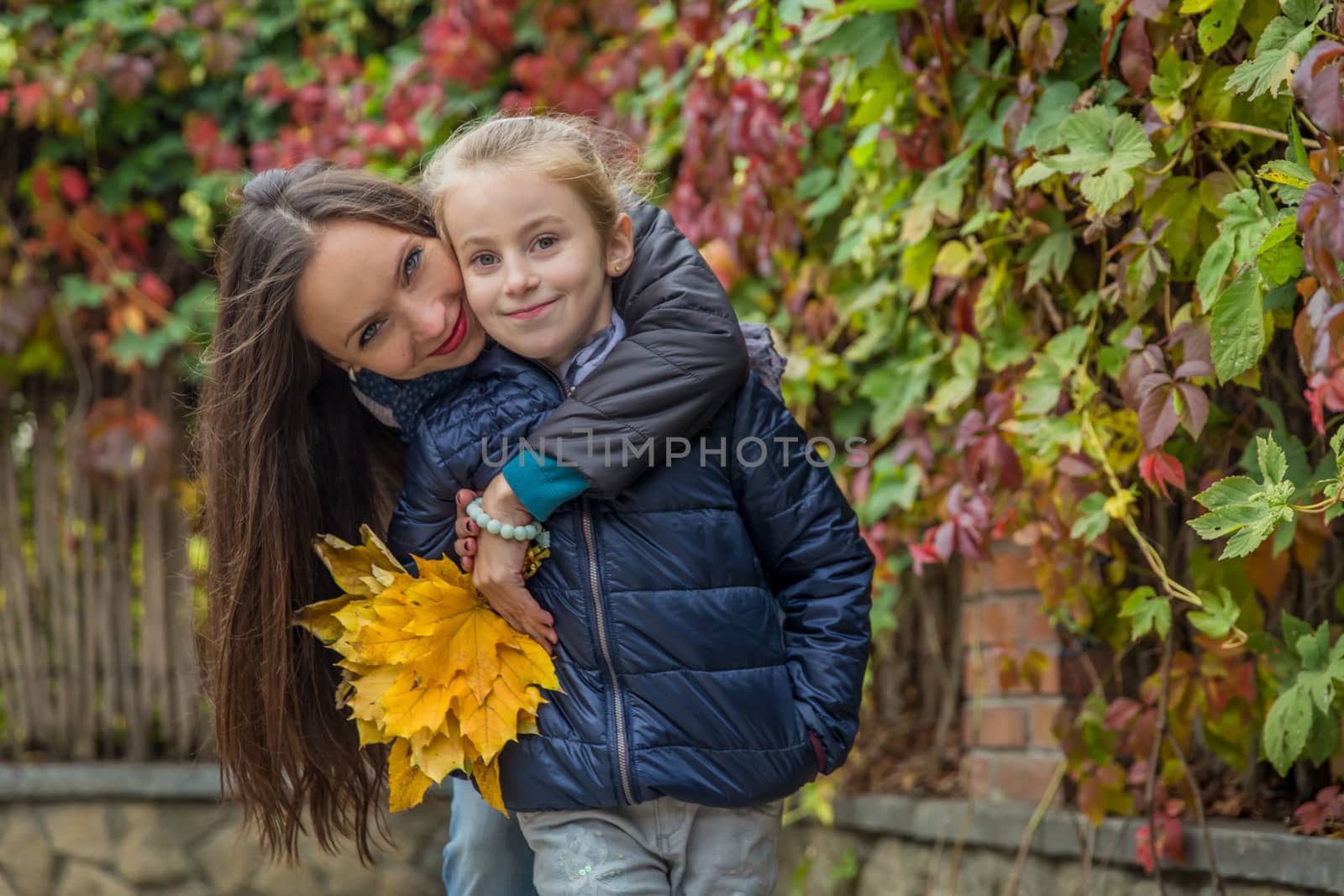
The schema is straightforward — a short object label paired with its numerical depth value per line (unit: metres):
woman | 2.77
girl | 2.75
